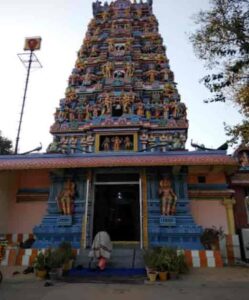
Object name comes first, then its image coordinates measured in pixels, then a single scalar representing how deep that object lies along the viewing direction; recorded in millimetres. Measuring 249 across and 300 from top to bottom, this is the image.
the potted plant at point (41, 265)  6469
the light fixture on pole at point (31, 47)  16397
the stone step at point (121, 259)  7578
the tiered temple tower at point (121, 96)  11883
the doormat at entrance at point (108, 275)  6293
